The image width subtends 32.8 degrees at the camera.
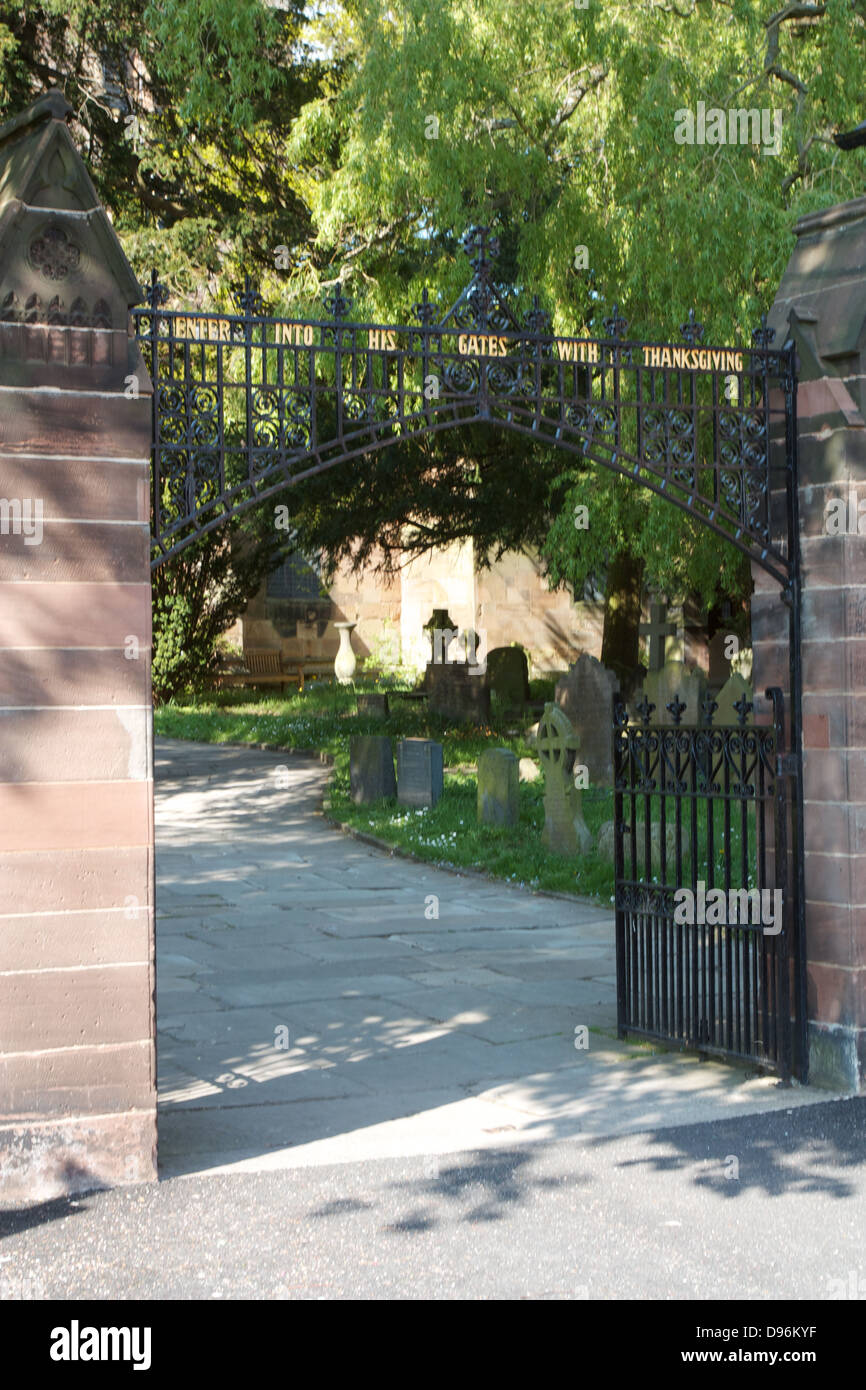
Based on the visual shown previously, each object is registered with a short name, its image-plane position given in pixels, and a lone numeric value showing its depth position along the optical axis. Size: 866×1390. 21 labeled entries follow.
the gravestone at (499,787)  14.04
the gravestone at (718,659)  29.62
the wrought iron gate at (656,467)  5.88
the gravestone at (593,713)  16.62
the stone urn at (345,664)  32.94
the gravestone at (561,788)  12.80
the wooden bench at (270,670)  32.72
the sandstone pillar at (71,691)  5.34
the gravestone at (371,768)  16.23
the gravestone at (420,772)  15.67
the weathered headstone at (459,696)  22.33
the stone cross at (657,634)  23.58
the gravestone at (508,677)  25.11
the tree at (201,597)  27.22
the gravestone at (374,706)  22.80
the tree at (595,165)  13.33
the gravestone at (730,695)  14.09
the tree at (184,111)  18.75
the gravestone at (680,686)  16.77
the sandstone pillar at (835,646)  6.65
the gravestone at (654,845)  11.82
